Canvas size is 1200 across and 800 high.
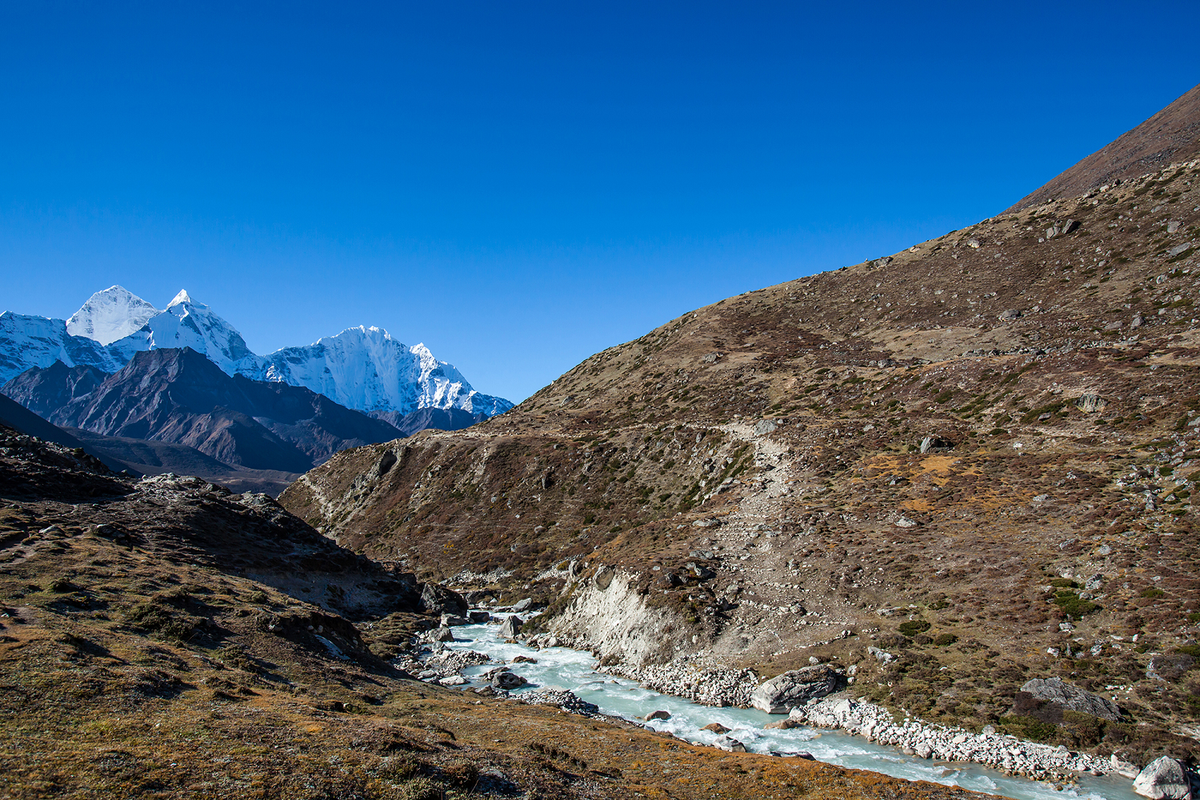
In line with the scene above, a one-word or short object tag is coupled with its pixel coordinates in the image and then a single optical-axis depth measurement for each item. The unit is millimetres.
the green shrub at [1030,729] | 30144
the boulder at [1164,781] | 25344
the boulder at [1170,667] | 30500
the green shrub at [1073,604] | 36441
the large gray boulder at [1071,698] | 30078
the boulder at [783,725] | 36281
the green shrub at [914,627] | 40625
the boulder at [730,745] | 32312
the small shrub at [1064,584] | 38694
